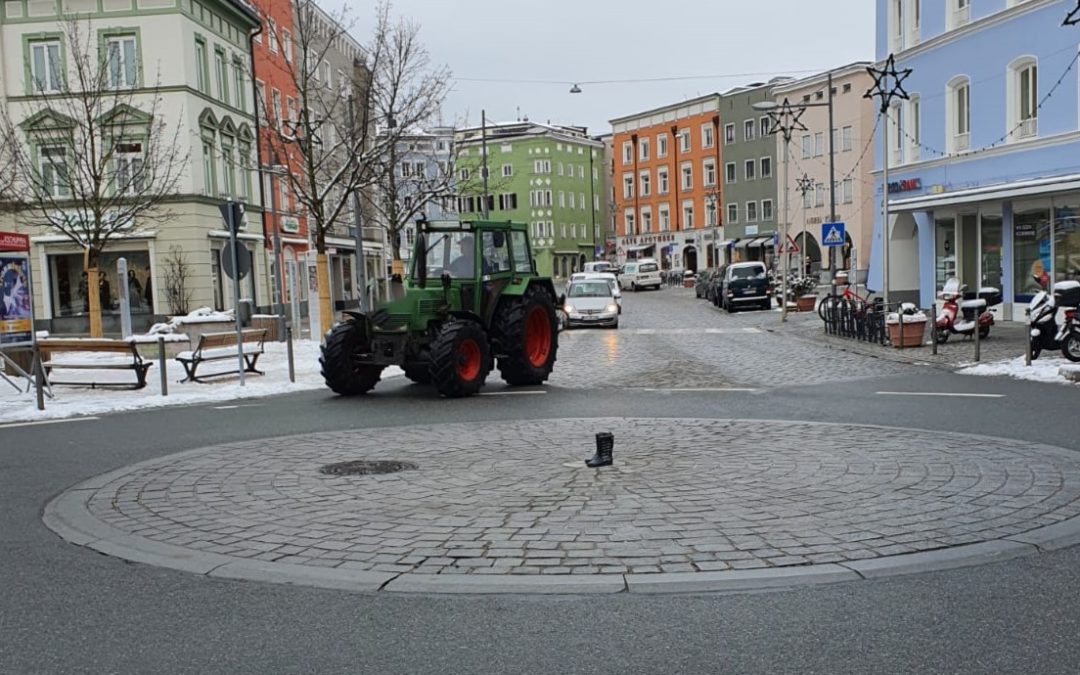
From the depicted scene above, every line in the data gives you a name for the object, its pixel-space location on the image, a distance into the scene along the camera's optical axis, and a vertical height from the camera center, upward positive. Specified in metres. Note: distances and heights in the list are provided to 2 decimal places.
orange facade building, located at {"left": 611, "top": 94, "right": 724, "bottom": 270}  82.69 +7.91
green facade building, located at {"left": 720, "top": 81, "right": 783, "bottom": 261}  74.00 +7.20
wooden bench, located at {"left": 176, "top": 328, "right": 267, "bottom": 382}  17.20 -1.16
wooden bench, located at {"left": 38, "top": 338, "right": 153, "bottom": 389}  15.98 -1.01
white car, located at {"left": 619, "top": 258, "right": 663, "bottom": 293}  67.25 -0.16
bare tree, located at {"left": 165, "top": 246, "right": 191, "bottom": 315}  35.94 +0.31
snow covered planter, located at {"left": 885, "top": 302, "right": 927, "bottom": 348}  20.25 -1.29
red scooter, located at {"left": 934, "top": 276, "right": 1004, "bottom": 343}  20.08 -1.09
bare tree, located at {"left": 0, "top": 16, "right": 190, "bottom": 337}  31.66 +5.56
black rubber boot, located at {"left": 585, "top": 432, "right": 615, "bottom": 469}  7.89 -1.43
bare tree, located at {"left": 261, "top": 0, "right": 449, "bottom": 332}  25.33 +4.88
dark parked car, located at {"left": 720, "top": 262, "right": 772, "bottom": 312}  39.01 -0.76
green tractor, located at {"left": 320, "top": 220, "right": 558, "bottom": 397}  13.83 -0.61
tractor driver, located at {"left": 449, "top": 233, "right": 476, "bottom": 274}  14.71 +0.28
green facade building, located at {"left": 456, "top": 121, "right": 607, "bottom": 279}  99.56 +9.29
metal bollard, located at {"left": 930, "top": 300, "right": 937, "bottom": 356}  18.61 -1.23
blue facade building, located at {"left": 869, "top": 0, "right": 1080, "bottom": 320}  23.62 +3.25
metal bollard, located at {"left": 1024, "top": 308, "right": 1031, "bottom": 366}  15.48 -1.49
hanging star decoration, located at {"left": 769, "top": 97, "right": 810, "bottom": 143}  33.66 +5.19
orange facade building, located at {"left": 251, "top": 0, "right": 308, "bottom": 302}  43.81 +8.63
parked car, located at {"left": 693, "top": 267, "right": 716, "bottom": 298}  50.78 -0.69
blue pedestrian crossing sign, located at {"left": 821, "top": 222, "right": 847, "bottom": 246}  29.27 +0.98
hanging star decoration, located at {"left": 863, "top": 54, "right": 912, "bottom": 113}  23.12 +4.49
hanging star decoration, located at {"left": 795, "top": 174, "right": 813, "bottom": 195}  56.07 +5.09
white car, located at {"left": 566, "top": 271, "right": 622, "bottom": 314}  32.78 -0.10
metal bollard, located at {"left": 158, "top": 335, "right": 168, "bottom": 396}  15.17 -1.17
